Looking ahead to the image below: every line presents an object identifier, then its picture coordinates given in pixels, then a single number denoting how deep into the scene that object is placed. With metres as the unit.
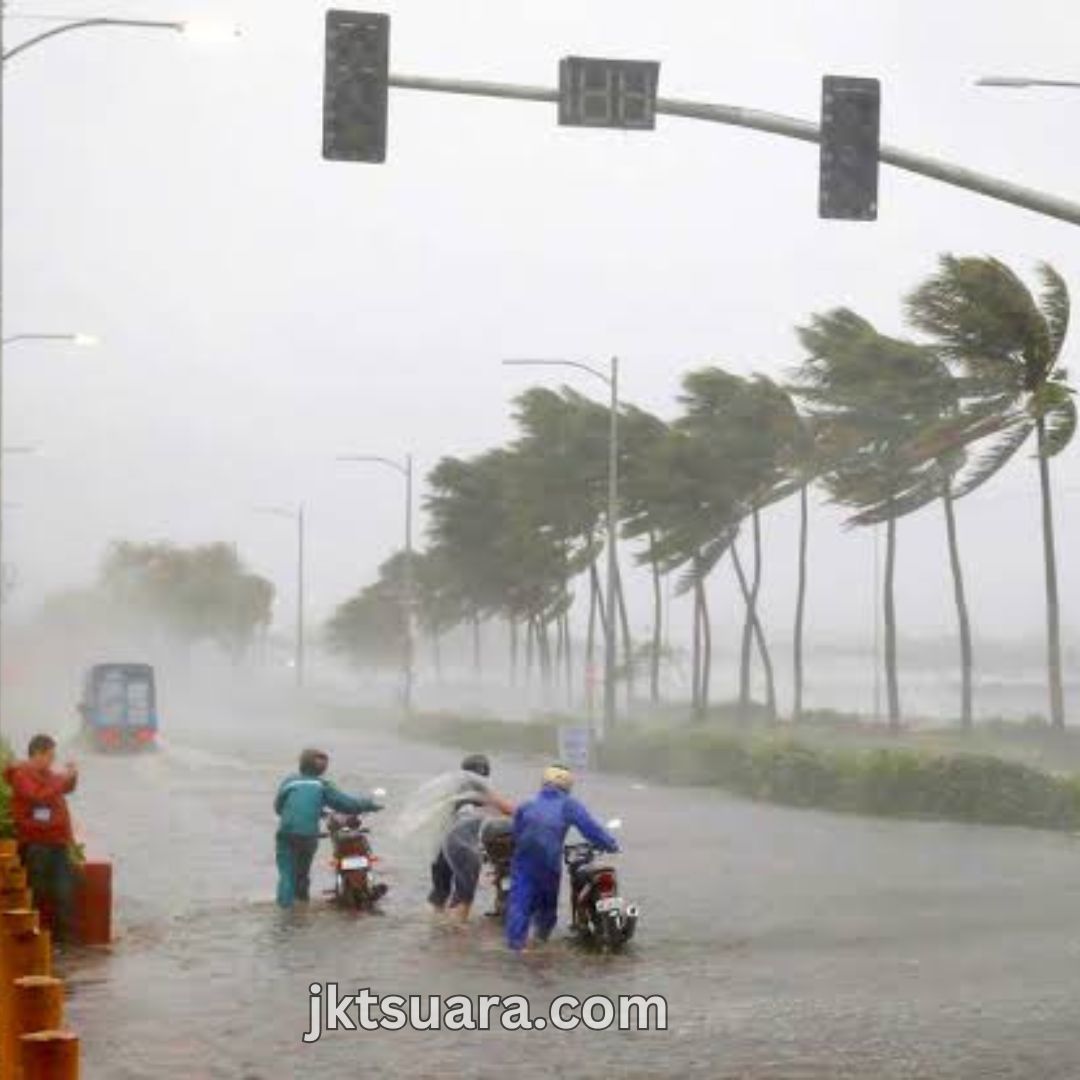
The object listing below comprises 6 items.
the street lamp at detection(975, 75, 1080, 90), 19.59
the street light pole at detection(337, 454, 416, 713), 72.06
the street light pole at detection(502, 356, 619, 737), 48.31
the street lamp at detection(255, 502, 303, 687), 97.53
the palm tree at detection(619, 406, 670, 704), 61.56
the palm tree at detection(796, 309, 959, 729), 47.84
